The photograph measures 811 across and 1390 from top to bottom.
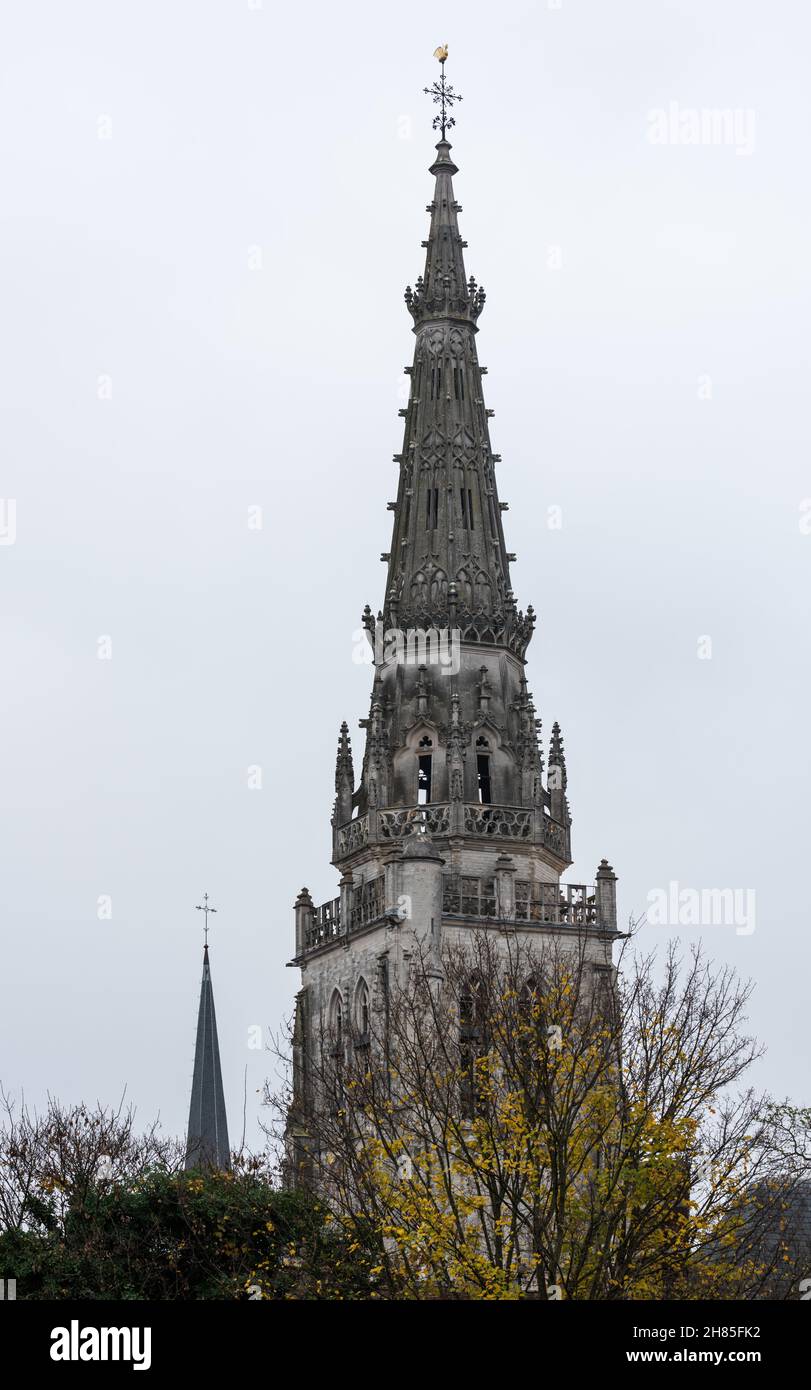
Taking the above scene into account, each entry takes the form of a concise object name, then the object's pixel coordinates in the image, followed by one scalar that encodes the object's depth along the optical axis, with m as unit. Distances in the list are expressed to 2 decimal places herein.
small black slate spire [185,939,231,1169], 146.25
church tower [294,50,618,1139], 88.25
